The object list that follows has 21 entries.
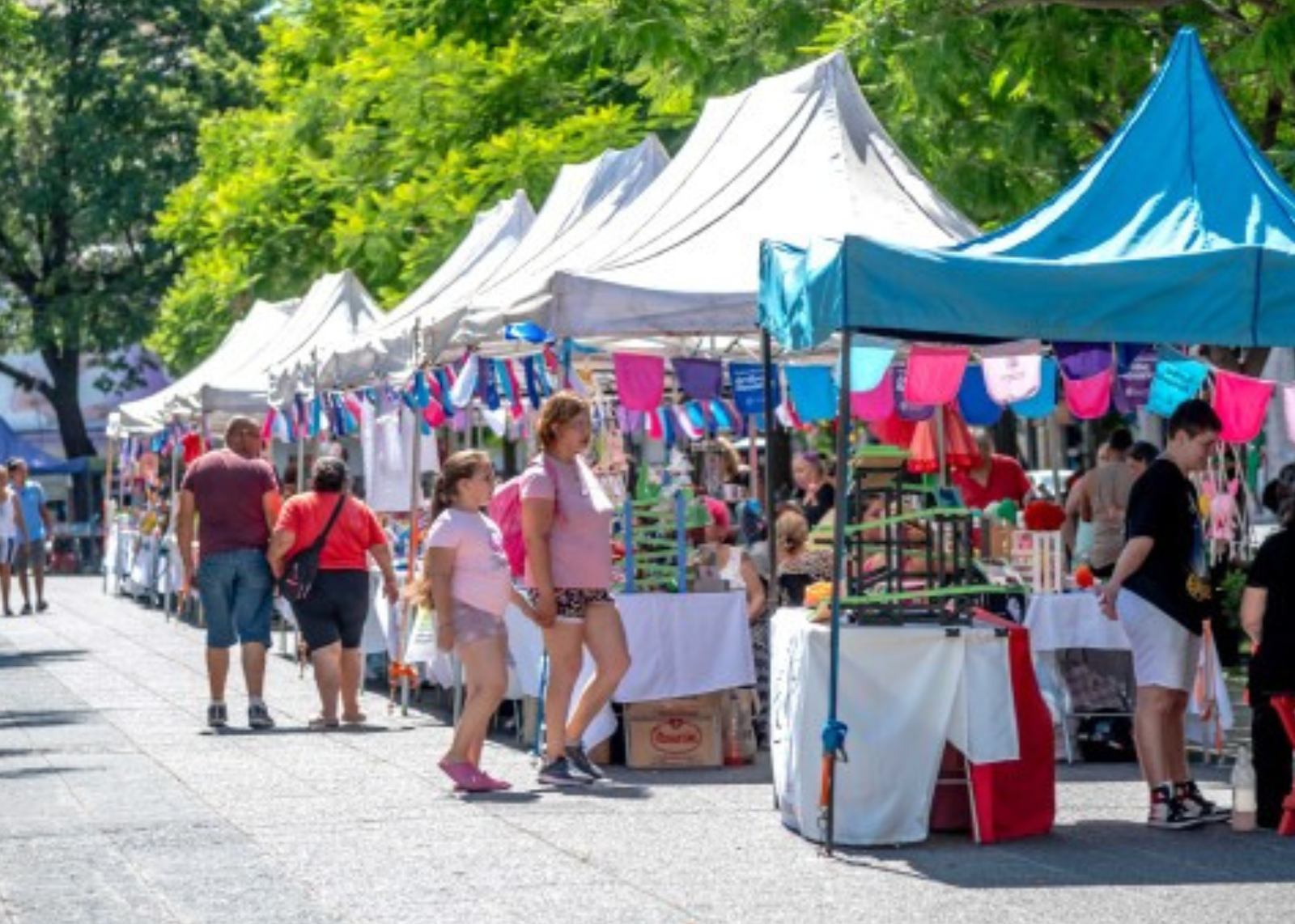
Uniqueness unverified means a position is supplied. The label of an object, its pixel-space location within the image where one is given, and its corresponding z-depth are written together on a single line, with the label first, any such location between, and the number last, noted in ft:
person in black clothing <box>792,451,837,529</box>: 86.07
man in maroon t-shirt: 63.52
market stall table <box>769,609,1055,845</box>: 42.39
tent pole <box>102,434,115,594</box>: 158.36
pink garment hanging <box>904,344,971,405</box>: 63.77
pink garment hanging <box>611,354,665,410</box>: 69.51
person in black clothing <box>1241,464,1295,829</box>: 43.47
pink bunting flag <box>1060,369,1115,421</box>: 67.31
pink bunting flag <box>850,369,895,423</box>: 70.18
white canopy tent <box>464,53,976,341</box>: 55.42
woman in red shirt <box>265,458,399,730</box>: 63.05
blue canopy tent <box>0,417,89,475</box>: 201.16
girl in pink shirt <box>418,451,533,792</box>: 49.88
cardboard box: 55.31
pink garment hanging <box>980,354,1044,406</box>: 66.33
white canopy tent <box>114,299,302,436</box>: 114.01
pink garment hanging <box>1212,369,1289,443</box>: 66.13
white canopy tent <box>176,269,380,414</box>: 98.63
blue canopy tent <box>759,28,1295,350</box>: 41.16
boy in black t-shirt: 44.16
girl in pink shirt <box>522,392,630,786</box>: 50.49
